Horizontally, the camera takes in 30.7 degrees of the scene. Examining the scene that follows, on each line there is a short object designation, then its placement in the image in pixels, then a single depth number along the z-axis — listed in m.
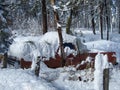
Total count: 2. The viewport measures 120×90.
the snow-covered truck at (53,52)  9.99
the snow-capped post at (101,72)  4.87
